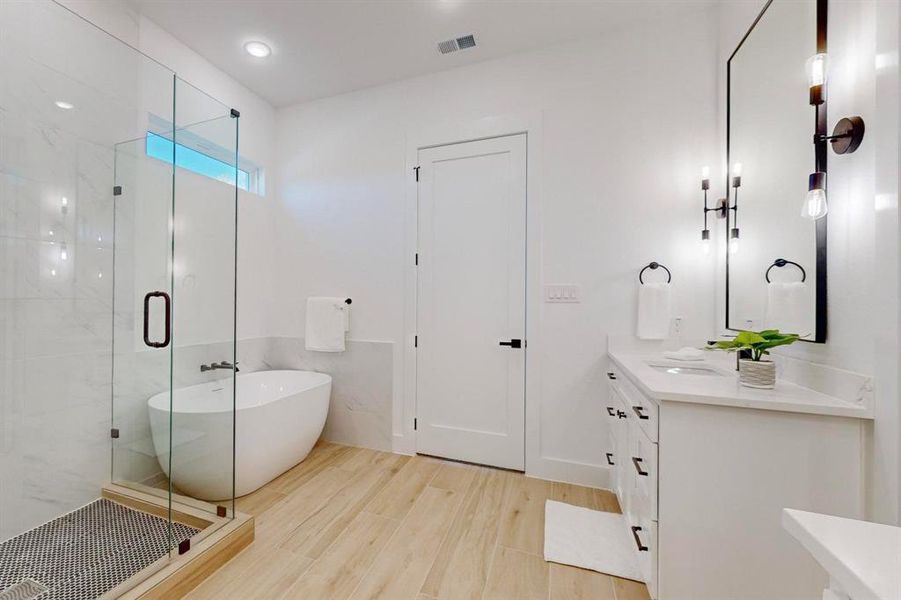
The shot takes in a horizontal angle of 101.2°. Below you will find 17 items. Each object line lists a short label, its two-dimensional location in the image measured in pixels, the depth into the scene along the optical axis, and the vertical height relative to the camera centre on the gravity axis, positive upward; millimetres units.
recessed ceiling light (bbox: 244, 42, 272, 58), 2465 +1682
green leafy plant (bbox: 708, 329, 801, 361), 1308 -128
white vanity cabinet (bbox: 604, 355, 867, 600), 1154 -589
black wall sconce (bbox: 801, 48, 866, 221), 1208 +574
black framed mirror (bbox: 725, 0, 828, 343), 1363 +571
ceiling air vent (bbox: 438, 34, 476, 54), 2402 +1696
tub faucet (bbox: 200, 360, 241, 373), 2324 -438
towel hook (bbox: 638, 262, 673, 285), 2209 +219
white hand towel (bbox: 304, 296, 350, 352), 2902 -195
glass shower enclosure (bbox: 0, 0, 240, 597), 1694 -19
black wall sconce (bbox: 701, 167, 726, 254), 2082 +544
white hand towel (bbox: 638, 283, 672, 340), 2143 -38
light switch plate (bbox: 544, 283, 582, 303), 2383 +60
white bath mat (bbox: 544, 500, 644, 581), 1634 -1149
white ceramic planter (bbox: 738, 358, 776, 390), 1336 -252
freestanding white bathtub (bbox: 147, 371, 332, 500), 1960 -792
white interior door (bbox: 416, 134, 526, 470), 2516 -9
